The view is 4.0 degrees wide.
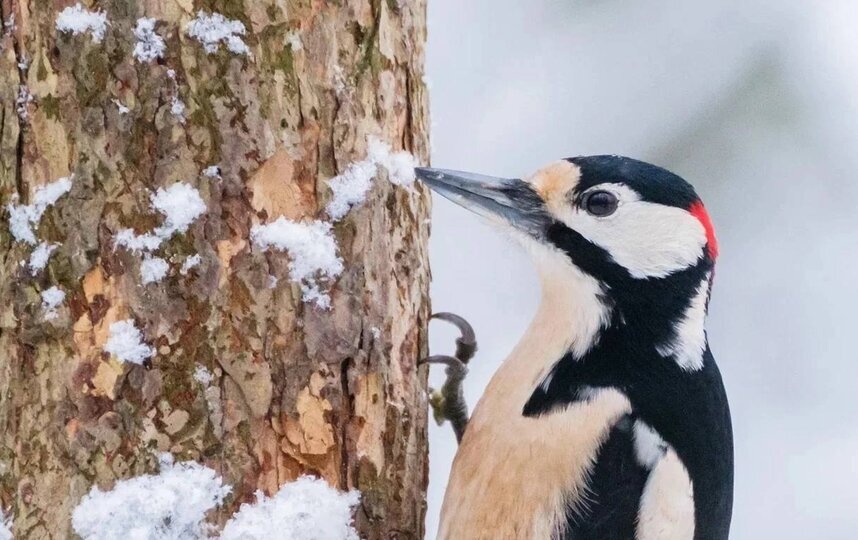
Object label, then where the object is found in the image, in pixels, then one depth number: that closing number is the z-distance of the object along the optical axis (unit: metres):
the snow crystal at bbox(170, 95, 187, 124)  1.92
